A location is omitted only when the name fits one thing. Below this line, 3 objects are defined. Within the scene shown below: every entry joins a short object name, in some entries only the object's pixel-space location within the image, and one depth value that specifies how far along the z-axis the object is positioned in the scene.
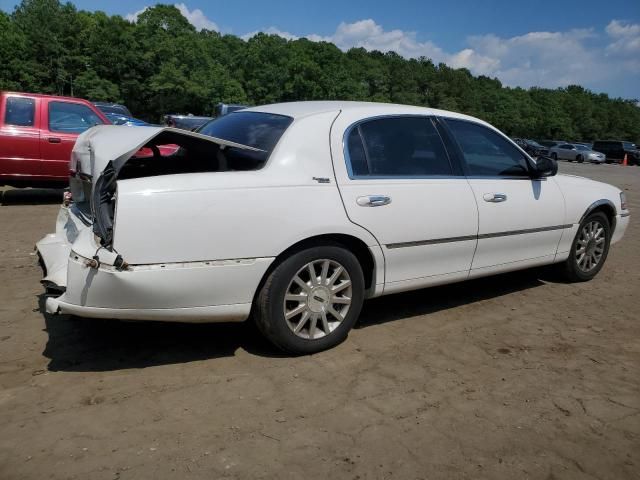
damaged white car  2.89
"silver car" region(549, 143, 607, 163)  35.78
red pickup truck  8.09
